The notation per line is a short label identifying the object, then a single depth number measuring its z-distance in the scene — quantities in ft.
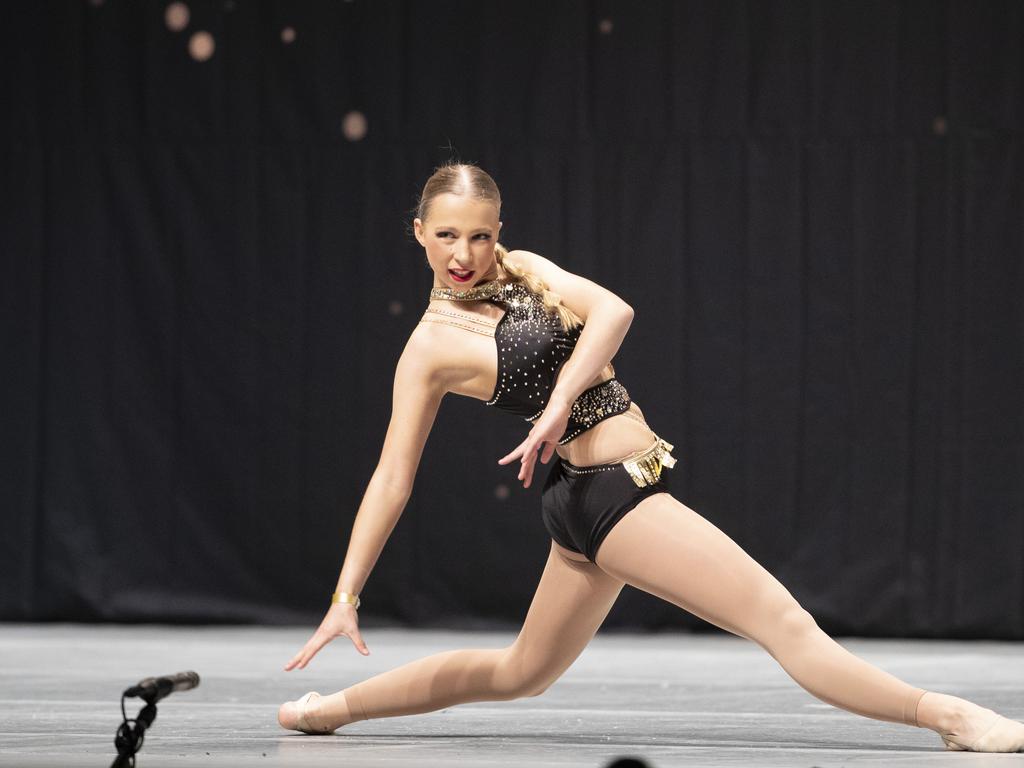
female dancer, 32.92
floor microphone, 31.14
